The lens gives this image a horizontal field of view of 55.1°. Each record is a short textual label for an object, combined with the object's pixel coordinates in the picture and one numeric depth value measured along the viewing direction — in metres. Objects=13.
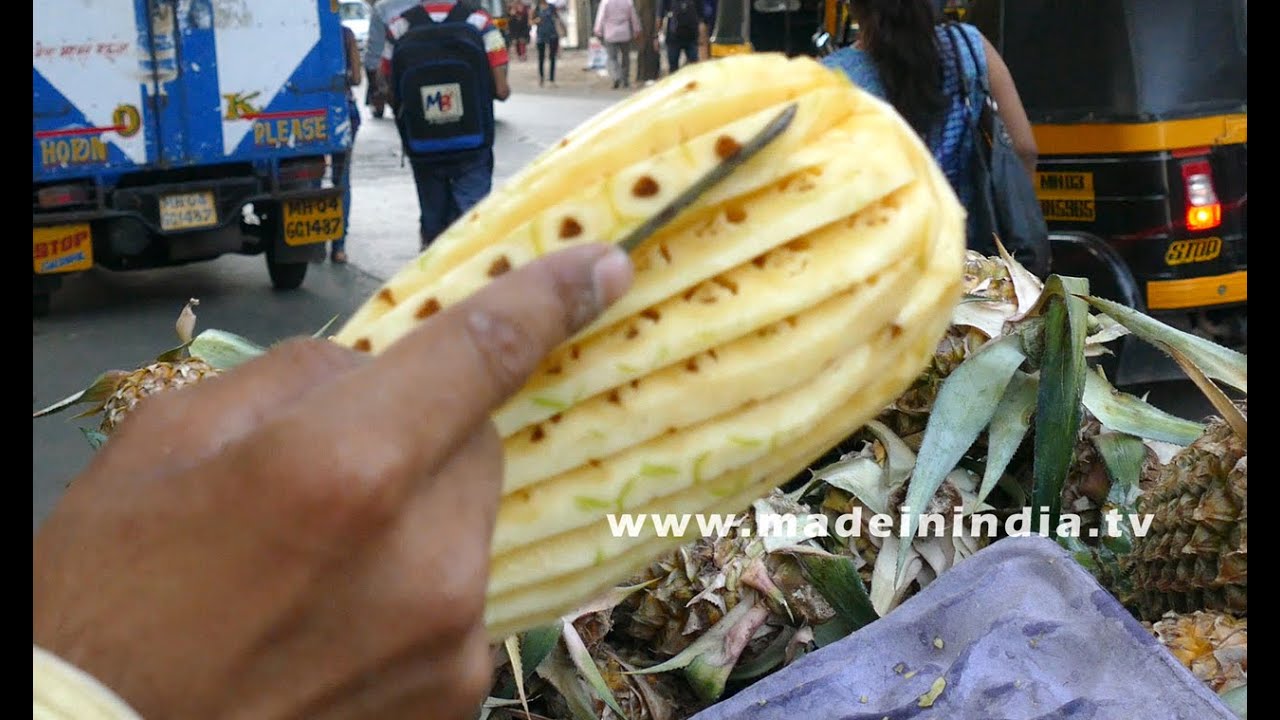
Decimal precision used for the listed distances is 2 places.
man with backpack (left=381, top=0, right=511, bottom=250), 6.51
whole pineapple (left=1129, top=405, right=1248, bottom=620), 1.56
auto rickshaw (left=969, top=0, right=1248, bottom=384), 4.54
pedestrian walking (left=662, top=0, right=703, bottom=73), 15.77
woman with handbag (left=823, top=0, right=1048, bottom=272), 3.52
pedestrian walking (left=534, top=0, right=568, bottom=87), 20.05
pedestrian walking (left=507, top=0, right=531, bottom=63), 24.25
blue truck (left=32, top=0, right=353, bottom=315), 7.32
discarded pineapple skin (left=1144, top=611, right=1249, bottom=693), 1.50
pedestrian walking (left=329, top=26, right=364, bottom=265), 8.27
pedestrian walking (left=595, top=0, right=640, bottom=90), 18.09
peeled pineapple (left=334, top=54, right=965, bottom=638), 0.90
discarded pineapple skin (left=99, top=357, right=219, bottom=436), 2.03
